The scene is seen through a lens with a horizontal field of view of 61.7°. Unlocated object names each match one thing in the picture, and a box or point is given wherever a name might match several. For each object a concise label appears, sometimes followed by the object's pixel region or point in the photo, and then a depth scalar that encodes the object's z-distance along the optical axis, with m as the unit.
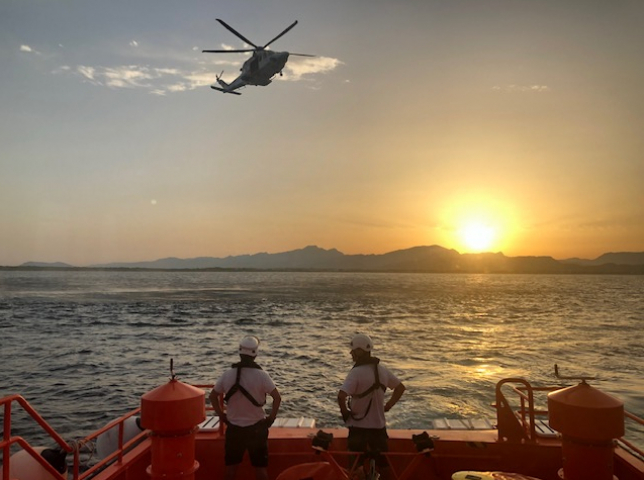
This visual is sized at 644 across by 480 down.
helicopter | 49.16
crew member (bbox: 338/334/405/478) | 6.13
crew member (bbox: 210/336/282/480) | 6.25
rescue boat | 5.62
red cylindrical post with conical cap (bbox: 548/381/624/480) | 5.59
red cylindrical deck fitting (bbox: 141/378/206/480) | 5.83
